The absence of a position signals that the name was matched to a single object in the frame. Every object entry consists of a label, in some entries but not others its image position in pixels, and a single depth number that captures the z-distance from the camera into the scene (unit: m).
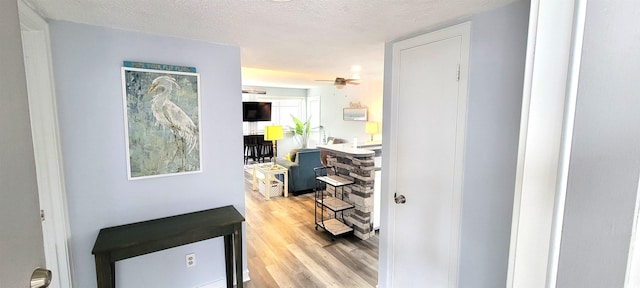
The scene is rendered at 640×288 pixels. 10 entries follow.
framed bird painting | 1.90
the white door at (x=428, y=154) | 1.67
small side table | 4.75
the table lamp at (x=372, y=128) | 5.49
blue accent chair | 4.86
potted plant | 8.05
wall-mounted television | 7.71
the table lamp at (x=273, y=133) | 5.03
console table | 1.63
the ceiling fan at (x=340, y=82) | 4.12
